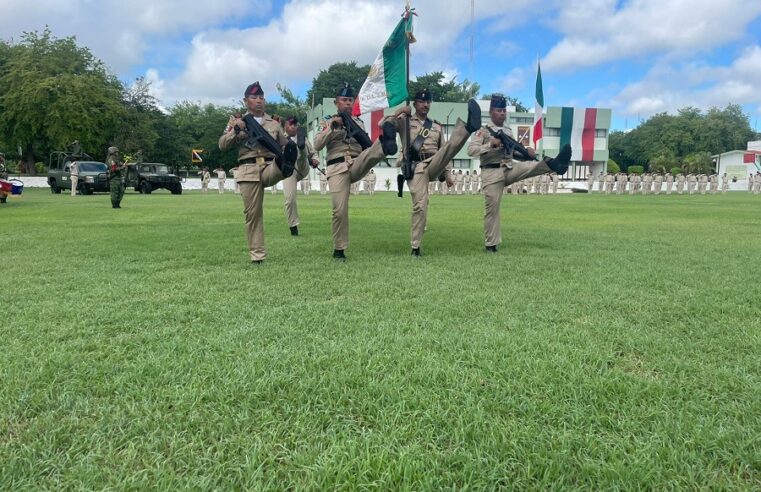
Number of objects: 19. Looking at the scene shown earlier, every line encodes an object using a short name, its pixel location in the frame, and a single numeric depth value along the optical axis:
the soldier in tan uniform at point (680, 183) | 38.95
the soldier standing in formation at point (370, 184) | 30.55
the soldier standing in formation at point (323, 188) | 31.50
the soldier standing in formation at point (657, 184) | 37.25
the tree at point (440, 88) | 65.06
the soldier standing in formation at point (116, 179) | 15.06
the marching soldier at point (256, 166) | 6.16
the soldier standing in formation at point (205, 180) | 32.72
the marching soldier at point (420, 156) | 6.86
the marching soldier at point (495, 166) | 7.25
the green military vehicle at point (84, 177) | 25.78
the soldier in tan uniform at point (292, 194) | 8.99
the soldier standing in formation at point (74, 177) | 25.44
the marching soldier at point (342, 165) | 6.54
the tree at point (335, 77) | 65.62
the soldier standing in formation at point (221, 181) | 32.81
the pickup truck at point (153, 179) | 28.20
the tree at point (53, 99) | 34.16
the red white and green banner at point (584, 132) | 52.18
